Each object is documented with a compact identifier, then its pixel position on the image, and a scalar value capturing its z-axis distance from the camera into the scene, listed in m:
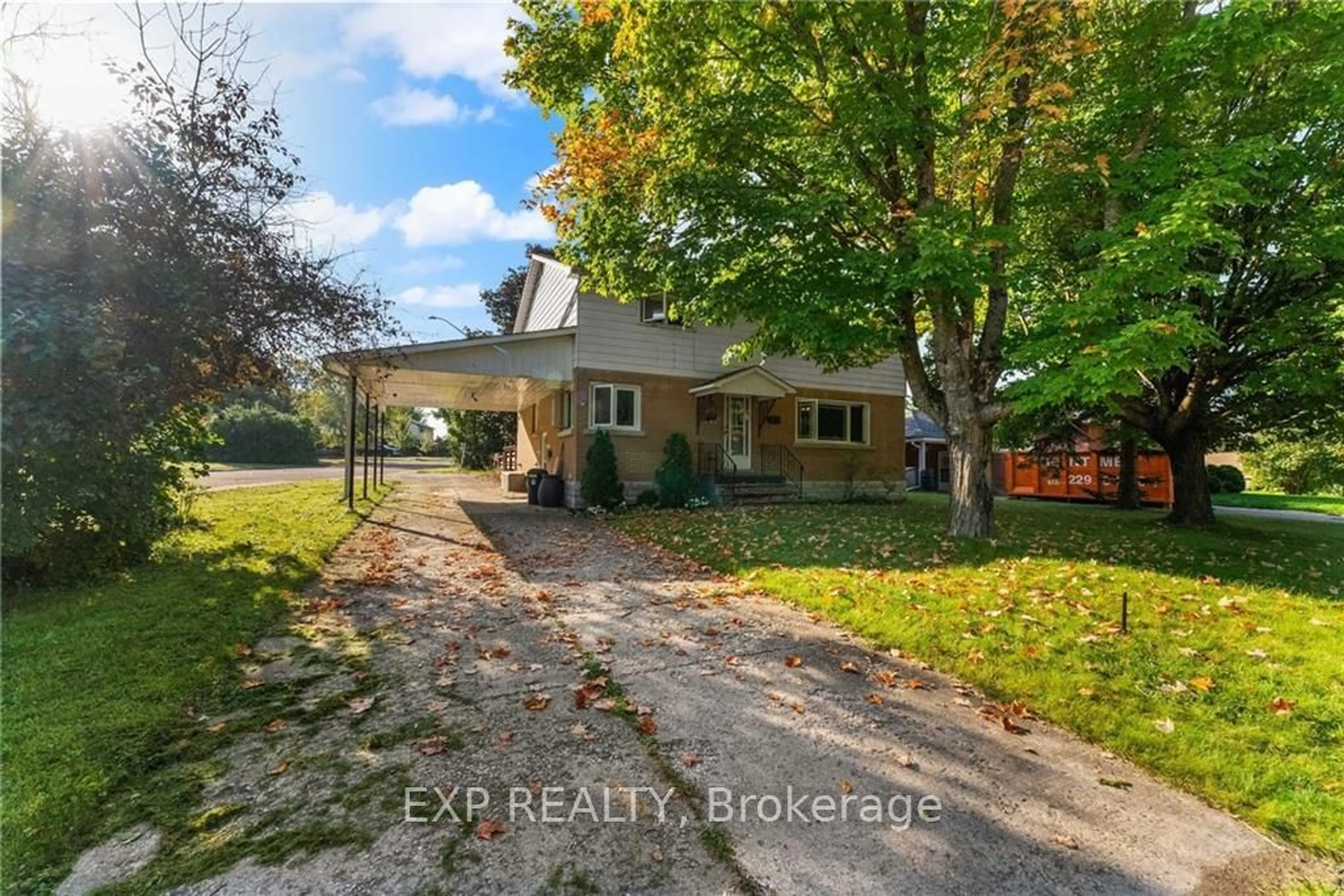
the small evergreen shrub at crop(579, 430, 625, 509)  14.28
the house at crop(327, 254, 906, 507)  14.58
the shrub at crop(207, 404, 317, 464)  39.44
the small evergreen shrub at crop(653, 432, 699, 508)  14.74
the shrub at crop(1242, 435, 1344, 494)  23.64
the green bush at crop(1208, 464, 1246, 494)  25.31
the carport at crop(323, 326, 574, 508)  12.89
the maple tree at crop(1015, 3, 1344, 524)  6.61
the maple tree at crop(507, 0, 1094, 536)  7.50
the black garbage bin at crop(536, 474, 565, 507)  15.48
